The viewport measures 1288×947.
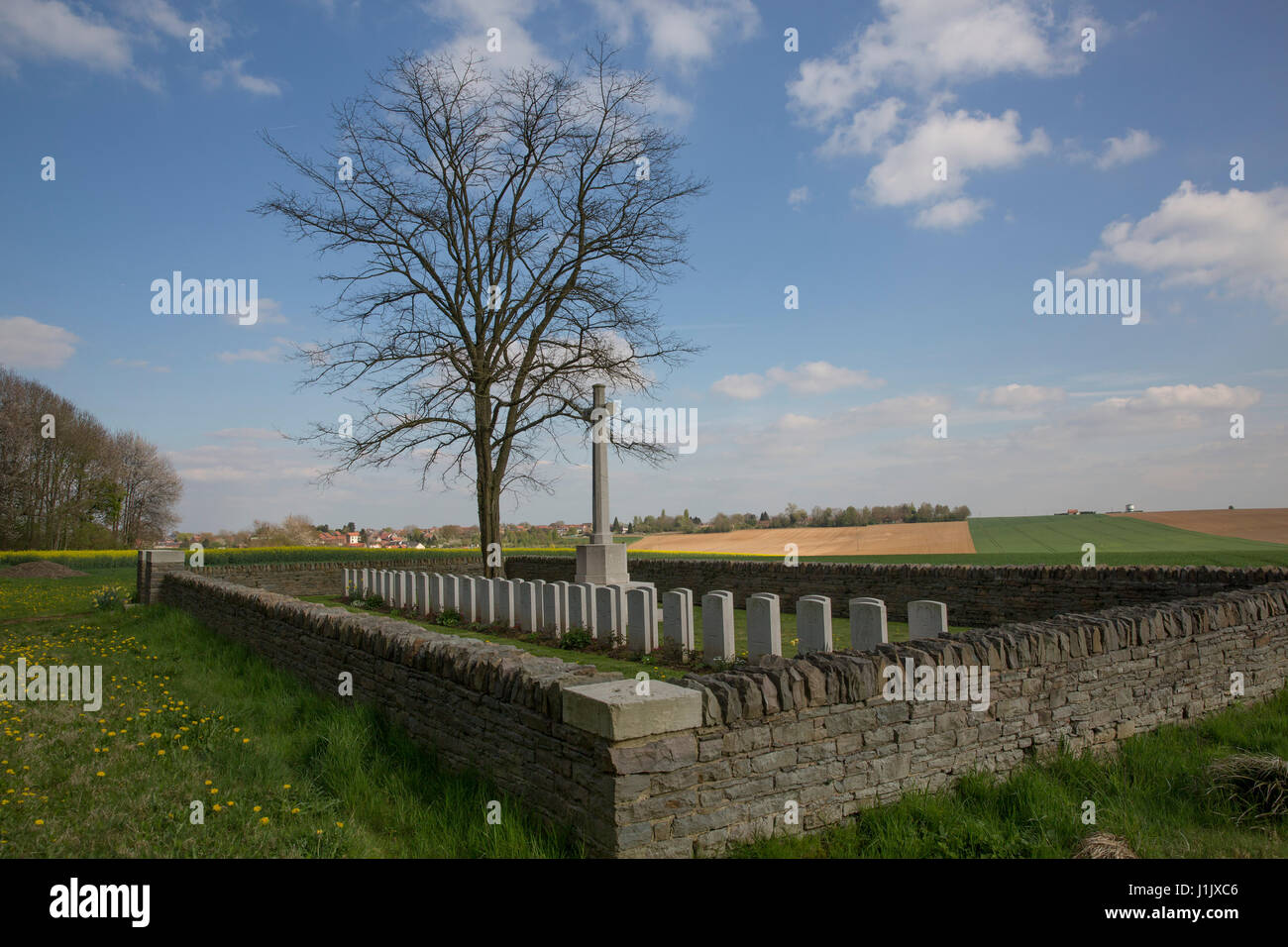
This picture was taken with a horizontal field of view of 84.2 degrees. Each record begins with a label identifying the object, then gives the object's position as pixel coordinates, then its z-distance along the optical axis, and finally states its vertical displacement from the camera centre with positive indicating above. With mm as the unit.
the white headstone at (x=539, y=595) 11675 -1475
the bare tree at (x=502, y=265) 17578 +6220
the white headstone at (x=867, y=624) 6948 -1245
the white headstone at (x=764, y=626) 7715 -1383
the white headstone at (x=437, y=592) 14633 -1774
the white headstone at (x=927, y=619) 7035 -1227
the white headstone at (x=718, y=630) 8273 -1509
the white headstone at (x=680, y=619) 8906 -1477
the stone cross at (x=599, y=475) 14109 +574
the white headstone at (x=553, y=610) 11102 -1657
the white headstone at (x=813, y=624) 7391 -1308
